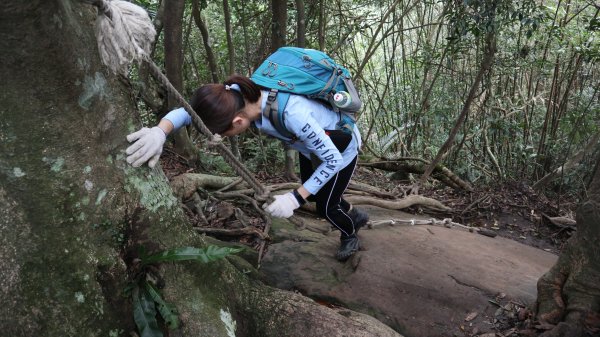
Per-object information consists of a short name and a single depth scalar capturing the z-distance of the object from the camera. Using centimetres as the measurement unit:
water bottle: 261
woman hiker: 203
